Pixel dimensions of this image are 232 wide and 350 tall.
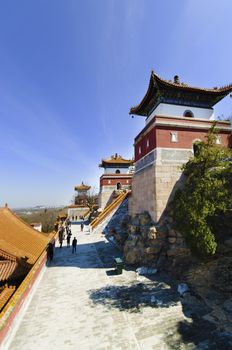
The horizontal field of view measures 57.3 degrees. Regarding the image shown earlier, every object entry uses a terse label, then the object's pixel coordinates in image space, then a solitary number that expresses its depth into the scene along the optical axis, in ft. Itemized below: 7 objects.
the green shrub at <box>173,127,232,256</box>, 33.40
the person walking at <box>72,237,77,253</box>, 56.78
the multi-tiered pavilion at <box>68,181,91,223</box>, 157.28
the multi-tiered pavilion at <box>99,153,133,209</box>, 122.21
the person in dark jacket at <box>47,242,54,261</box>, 48.30
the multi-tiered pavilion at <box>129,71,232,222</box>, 48.08
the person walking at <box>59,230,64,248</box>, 66.82
